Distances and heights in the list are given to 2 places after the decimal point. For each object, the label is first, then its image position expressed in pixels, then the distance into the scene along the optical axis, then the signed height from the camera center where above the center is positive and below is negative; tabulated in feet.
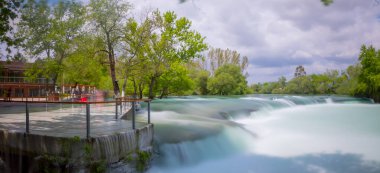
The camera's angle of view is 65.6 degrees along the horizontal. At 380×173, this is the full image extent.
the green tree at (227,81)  173.27 +5.18
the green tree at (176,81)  99.88 +3.42
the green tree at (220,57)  237.45 +27.14
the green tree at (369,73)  122.01 +6.07
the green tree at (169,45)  75.10 +13.22
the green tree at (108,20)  54.34 +13.36
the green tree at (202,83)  178.88 +4.35
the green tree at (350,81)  138.41 +3.60
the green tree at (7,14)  32.27 +8.89
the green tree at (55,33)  69.82 +14.32
